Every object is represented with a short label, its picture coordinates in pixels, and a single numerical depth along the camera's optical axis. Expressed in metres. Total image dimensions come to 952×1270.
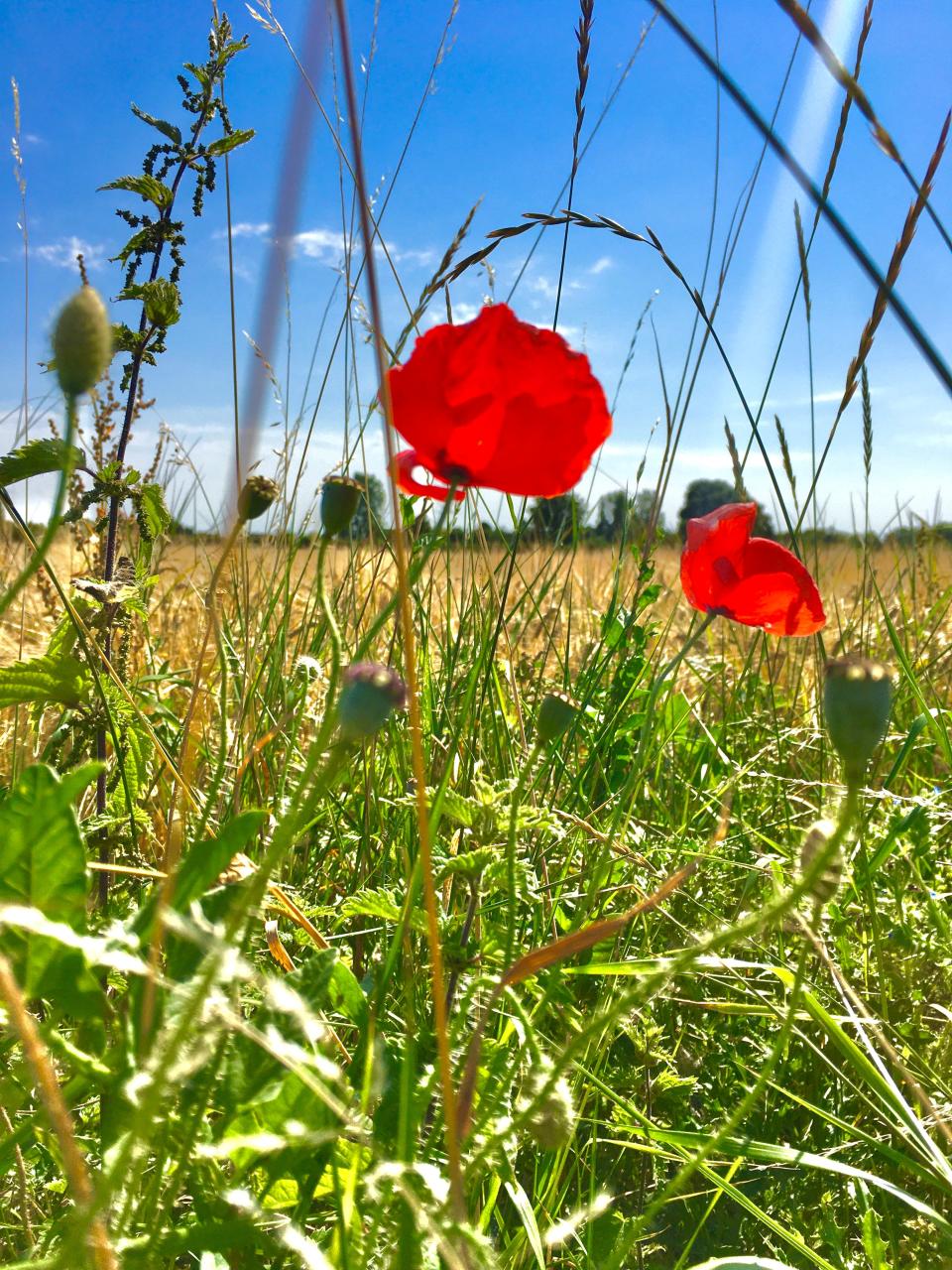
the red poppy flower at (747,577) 0.34
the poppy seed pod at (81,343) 0.19
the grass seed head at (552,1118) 0.20
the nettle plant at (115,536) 0.36
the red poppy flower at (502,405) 0.25
